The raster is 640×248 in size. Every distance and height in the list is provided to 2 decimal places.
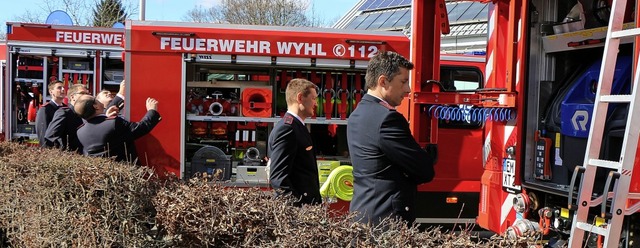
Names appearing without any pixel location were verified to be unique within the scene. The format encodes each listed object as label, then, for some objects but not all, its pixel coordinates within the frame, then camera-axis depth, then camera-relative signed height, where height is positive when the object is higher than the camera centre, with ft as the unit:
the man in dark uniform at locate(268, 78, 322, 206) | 13.00 -0.82
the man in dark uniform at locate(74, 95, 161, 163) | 17.72 -0.70
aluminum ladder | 10.19 -0.84
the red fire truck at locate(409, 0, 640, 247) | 13.42 +0.27
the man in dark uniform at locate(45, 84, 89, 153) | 20.70 -0.78
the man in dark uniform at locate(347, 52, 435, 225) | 10.72 -0.62
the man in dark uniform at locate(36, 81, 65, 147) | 23.68 -0.24
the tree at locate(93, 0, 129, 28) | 95.33 +13.95
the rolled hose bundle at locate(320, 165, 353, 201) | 22.67 -2.52
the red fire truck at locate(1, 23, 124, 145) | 28.12 +1.83
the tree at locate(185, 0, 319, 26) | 111.86 +16.84
